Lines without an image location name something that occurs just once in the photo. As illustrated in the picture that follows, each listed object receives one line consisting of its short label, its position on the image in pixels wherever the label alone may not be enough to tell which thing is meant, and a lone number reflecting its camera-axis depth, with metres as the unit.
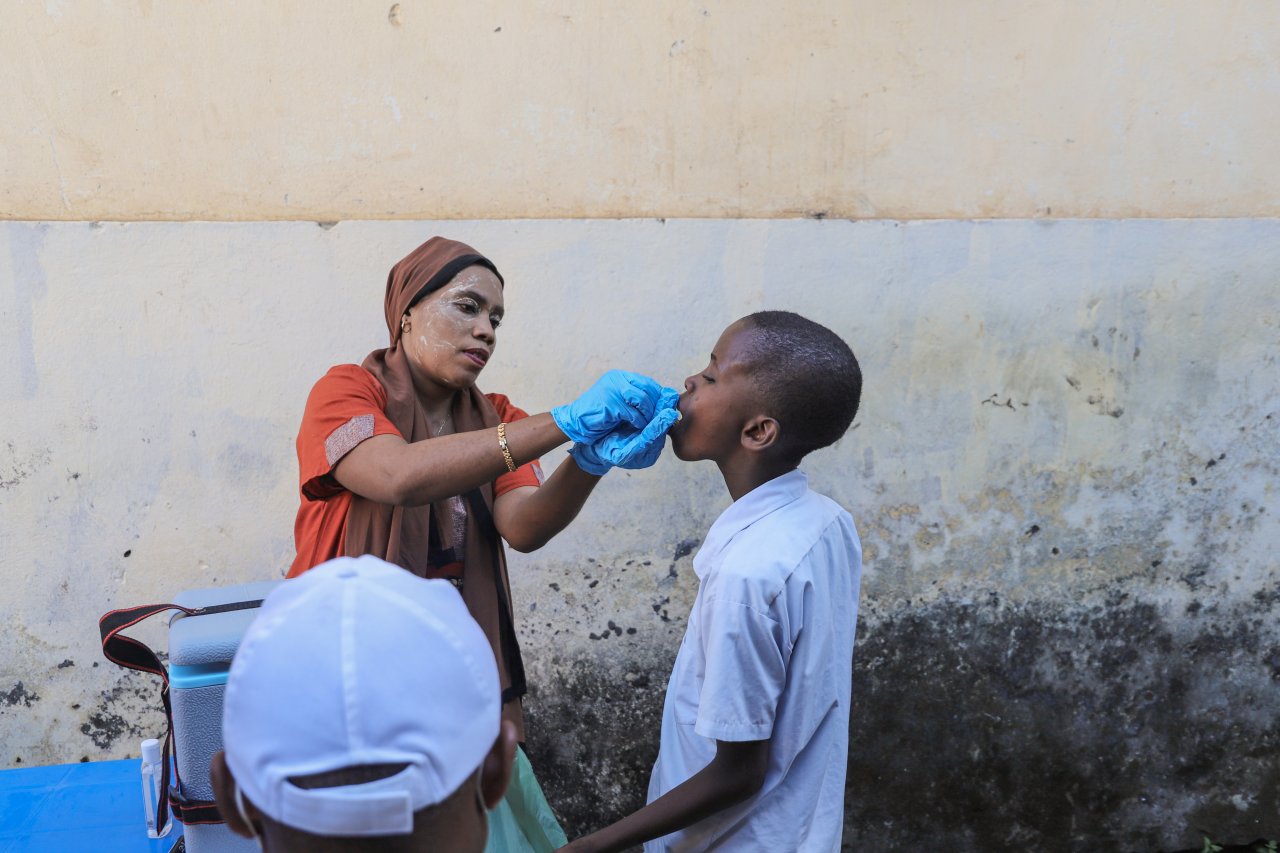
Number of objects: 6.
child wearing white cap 0.78
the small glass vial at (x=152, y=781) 1.69
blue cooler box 1.54
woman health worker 1.76
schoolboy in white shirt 1.45
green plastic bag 1.97
